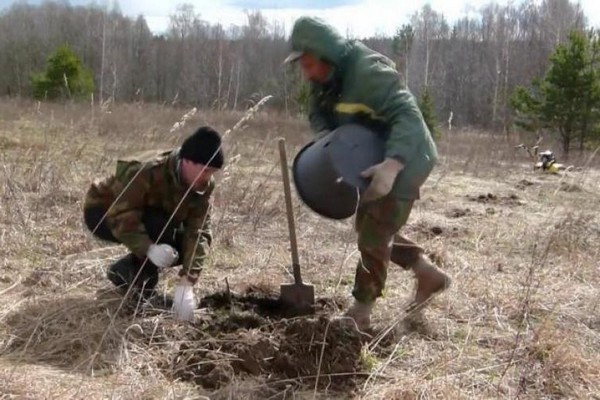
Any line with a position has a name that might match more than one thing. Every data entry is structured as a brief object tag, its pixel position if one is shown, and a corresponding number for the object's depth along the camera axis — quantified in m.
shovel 3.23
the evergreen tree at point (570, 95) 15.80
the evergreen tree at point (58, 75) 21.56
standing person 2.76
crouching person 3.01
